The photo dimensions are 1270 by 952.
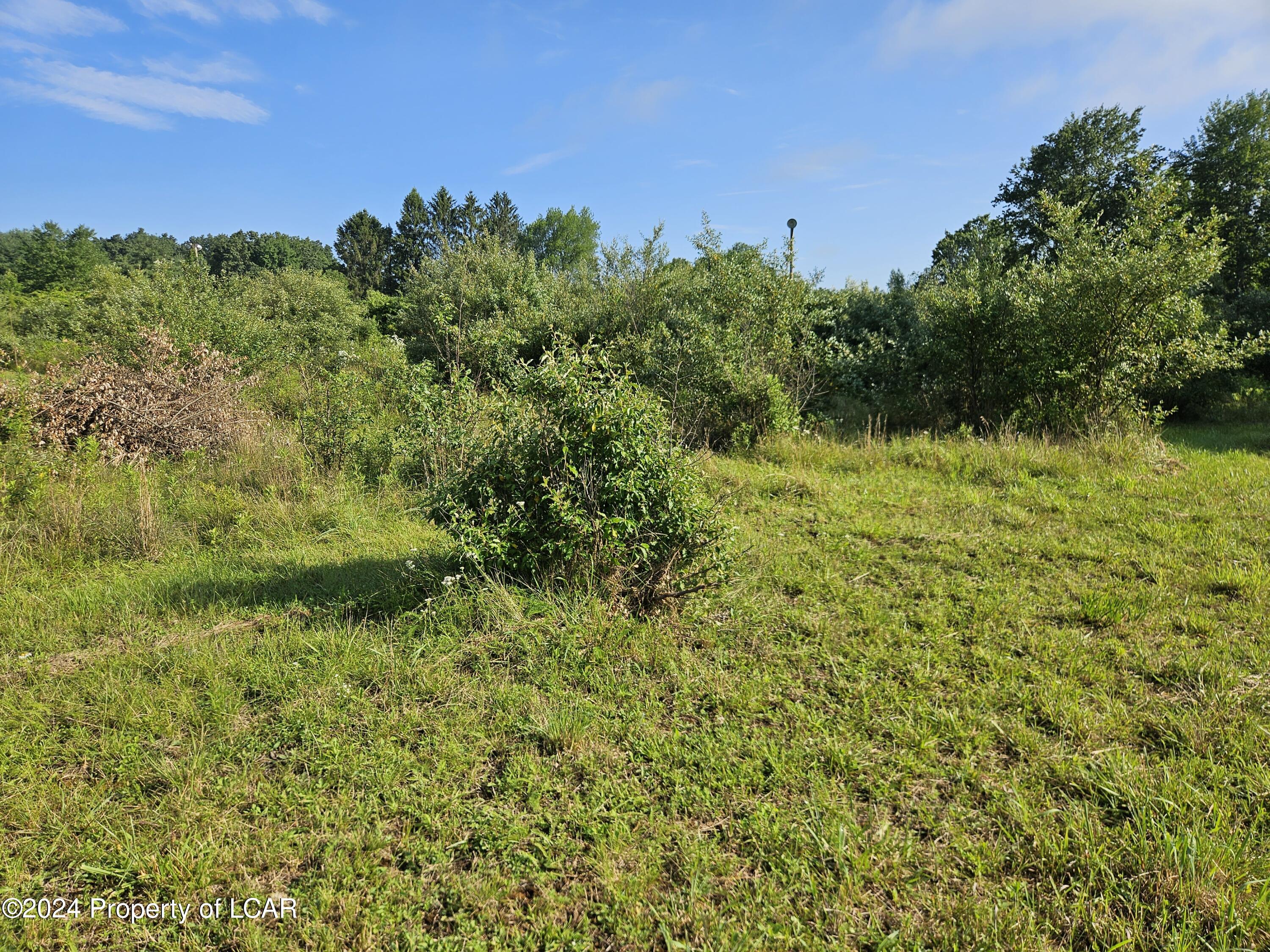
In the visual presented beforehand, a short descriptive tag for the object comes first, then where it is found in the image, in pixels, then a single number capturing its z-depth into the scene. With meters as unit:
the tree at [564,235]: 54.19
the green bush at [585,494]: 3.74
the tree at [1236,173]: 20.06
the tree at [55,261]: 45.84
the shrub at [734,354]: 9.27
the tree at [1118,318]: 7.92
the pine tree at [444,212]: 60.25
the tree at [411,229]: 58.72
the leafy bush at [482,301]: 14.06
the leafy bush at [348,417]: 7.40
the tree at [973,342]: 9.47
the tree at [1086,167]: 23.03
